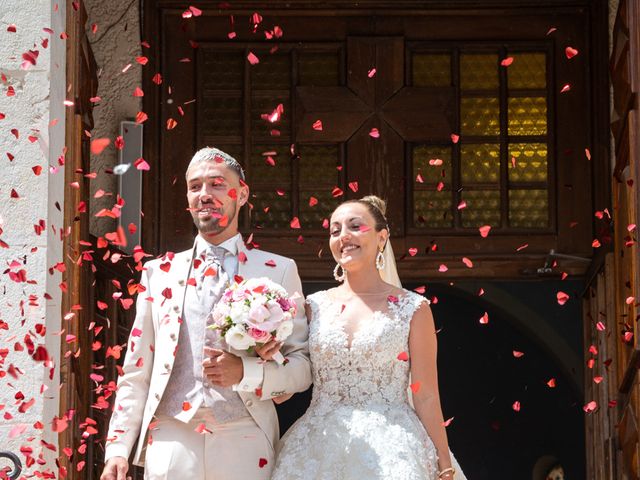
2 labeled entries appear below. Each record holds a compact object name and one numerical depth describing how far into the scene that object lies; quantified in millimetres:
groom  9237
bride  9709
